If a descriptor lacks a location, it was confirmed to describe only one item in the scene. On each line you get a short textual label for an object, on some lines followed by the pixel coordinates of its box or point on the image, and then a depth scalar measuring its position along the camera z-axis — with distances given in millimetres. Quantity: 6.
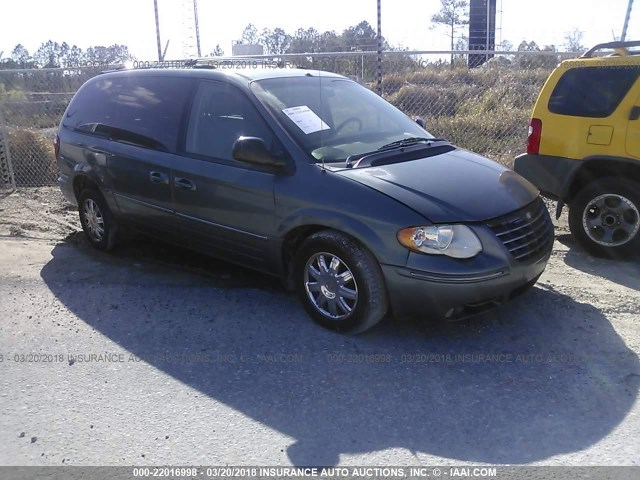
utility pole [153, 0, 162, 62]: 9984
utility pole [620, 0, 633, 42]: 8109
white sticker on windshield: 4598
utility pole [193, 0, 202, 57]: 11352
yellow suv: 5586
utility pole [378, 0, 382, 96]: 8273
